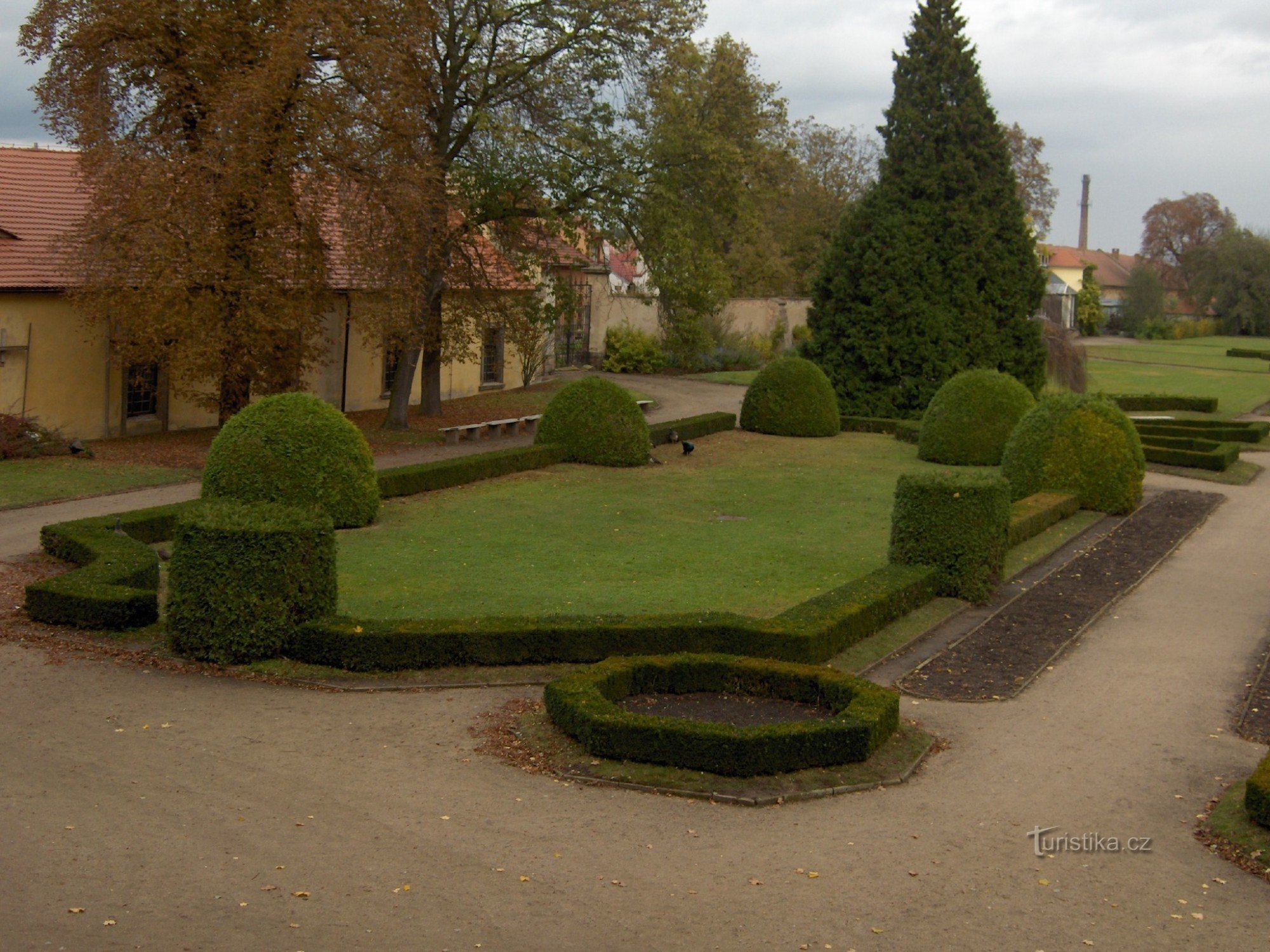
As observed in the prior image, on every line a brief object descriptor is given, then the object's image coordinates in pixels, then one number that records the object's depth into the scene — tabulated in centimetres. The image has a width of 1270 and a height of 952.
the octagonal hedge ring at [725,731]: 838
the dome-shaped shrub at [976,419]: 2509
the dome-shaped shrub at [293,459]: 1606
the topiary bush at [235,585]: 1052
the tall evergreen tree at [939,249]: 3231
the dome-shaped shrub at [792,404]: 2878
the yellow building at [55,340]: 2195
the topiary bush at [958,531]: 1384
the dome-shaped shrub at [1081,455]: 1988
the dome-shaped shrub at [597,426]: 2317
